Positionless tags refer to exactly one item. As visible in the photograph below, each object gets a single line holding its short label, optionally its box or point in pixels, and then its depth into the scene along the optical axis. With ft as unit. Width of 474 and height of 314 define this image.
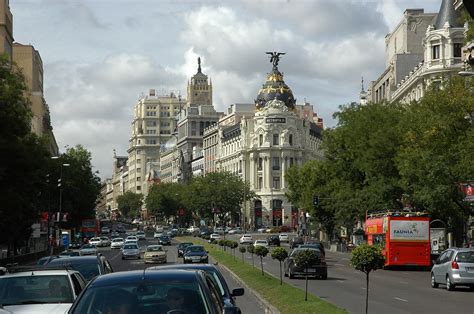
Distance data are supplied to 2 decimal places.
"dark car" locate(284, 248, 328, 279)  138.92
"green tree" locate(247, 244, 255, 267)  164.04
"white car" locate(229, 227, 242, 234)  495.41
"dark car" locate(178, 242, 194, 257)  230.77
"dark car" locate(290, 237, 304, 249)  297.49
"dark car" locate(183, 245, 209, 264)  181.59
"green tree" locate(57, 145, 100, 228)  350.02
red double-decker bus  172.14
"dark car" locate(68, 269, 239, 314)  31.76
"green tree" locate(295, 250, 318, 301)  105.29
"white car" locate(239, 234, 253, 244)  349.16
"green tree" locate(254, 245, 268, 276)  148.87
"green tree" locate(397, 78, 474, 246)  153.99
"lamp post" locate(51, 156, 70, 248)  317.24
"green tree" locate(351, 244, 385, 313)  67.97
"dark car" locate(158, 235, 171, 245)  360.28
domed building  585.22
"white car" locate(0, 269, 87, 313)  48.52
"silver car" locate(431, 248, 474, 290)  112.88
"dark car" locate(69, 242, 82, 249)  310.00
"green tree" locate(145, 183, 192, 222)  609.99
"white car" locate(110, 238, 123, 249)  322.96
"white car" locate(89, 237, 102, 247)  347.26
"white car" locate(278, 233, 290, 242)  376.93
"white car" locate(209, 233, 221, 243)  380.54
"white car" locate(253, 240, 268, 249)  288.41
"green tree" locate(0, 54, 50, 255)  154.20
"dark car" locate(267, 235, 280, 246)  325.01
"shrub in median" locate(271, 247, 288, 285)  124.89
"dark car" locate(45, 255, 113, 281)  66.44
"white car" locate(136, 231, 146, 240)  436.43
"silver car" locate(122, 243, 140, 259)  231.50
